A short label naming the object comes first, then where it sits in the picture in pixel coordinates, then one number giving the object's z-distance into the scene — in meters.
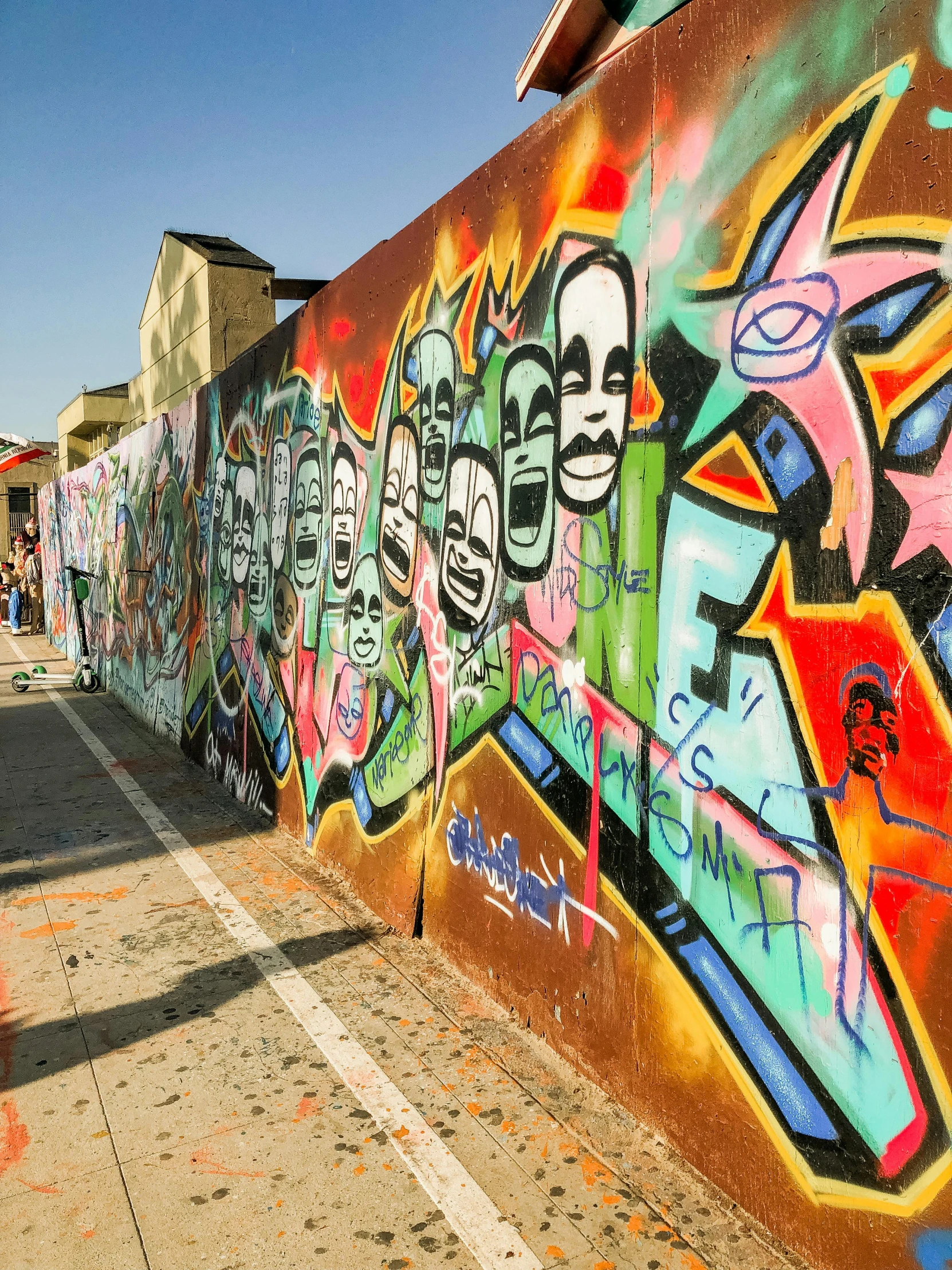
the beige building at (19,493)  46.78
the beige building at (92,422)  27.19
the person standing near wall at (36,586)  23.42
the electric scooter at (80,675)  13.45
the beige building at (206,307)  14.03
